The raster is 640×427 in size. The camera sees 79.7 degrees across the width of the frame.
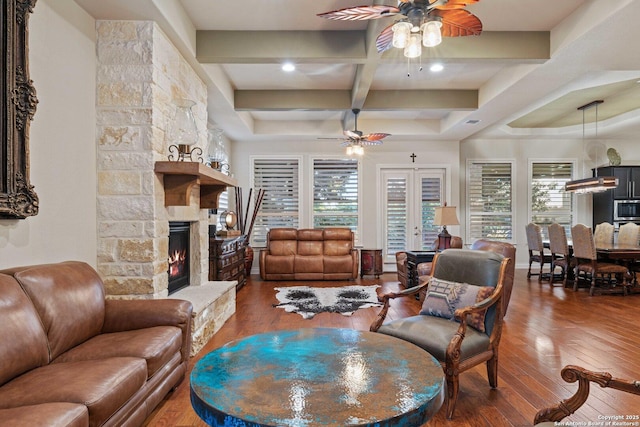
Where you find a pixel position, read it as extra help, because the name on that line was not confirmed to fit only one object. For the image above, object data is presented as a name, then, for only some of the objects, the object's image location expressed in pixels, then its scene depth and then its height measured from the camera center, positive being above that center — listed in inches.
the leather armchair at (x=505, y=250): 149.4 -16.4
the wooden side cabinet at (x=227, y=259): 204.8 -27.9
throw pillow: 99.7 -24.2
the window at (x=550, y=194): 323.3 +12.2
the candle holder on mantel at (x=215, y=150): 168.7 +26.9
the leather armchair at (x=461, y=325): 87.7 -29.9
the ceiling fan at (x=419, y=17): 92.2 +48.5
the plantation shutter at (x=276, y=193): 309.4 +13.7
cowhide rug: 186.1 -48.7
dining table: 219.1 -26.2
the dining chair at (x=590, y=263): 218.2 -32.9
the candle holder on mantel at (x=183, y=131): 131.9 +27.6
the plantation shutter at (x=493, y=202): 322.3 +5.8
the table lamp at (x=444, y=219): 222.4 -6.0
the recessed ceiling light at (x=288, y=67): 174.6 +67.3
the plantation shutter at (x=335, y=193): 310.7 +13.6
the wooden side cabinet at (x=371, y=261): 280.5 -37.9
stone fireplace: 120.0 +17.3
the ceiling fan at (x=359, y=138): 225.3 +43.1
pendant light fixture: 251.6 +17.1
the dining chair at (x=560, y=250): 240.5 -26.9
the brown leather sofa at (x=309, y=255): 269.1 -32.8
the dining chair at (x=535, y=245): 268.2 -26.2
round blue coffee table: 49.5 -26.5
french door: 311.4 +5.2
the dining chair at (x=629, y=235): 241.9 -17.3
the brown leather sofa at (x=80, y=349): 60.4 -28.9
